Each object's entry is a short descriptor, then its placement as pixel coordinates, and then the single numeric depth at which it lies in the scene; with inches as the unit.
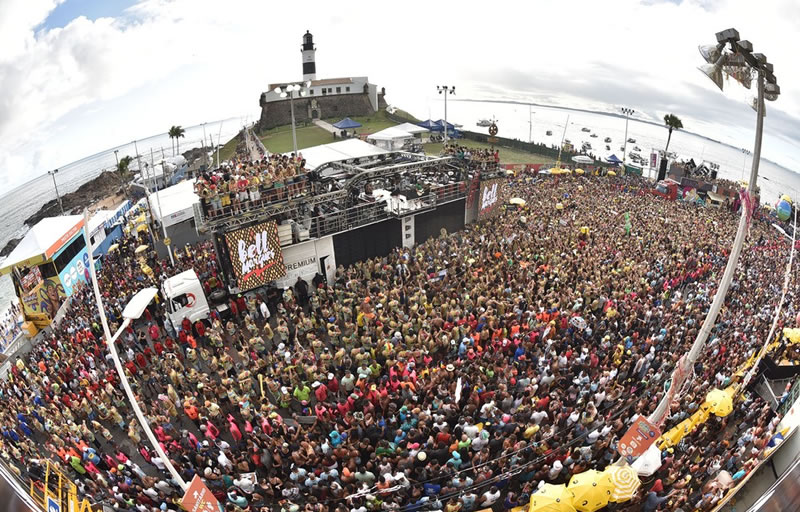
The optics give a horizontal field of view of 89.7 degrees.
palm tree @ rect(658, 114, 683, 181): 2124.8
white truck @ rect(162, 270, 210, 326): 586.9
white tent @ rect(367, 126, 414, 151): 1743.4
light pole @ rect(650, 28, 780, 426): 260.5
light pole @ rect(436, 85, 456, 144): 1890.4
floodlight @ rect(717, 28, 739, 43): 256.7
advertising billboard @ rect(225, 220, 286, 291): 613.3
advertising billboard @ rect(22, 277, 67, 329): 741.3
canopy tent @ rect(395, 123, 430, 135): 2236.3
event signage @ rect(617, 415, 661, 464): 301.0
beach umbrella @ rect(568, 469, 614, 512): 299.1
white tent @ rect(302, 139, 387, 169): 927.6
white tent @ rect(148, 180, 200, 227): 916.6
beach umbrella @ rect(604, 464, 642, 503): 297.9
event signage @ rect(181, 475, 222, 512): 269.3
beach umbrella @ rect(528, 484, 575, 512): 291.9
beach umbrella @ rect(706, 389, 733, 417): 394.9
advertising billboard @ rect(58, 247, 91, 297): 803.4
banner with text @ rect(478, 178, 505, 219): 966.4
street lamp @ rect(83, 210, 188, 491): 255.4
